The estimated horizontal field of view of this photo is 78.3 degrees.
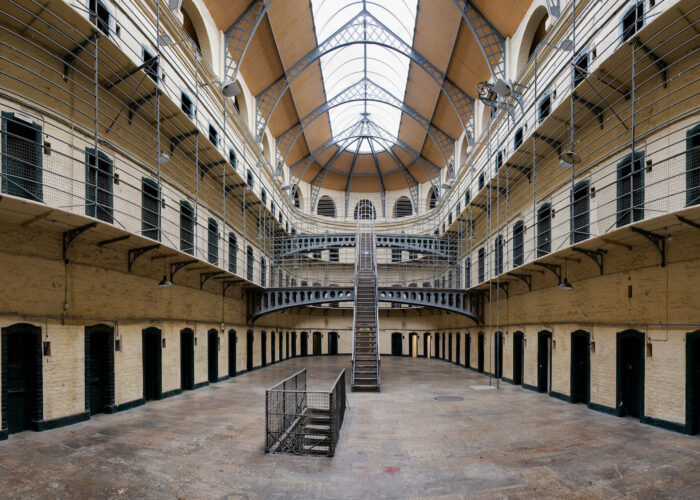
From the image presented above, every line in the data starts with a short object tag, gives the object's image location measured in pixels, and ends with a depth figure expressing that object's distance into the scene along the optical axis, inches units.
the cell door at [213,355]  607.5
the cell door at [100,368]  367.6
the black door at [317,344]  1210.0
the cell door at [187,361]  530.3
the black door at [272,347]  925.5
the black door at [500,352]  671.8
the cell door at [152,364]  450.0
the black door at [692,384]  310.8
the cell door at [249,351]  771.4
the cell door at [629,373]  368.2
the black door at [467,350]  845.8
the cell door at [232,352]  675.0
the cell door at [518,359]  602.5
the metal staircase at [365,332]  538.9
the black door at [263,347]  848.2
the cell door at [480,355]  770.8
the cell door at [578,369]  452.1
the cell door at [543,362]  527.8
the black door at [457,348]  926.2
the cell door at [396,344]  1224.2
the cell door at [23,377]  297.1
